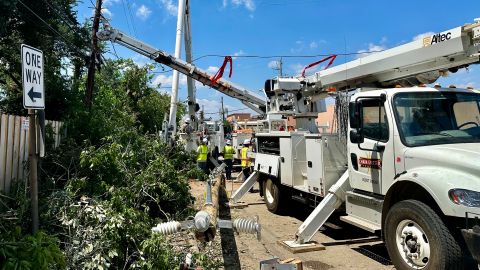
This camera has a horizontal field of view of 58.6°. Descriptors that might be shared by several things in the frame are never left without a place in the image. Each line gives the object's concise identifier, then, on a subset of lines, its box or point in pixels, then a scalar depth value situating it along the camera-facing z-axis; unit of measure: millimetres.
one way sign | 4301
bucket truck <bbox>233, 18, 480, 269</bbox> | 4973
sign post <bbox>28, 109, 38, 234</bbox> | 4430
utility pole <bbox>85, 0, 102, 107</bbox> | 15977
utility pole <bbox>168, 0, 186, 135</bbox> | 21750
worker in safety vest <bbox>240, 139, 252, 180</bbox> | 17919
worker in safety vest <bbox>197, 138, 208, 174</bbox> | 17594
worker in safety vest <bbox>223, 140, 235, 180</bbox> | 19047
